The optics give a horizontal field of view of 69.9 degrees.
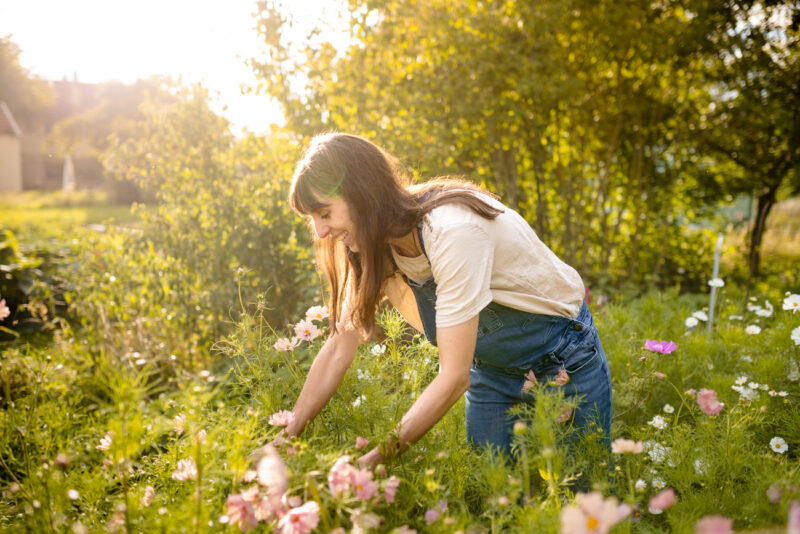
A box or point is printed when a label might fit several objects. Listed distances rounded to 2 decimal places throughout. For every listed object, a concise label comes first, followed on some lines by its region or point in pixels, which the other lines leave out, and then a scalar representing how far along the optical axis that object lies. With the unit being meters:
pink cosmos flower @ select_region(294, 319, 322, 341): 1.82
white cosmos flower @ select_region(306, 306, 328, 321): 1.89
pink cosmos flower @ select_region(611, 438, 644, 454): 1.18
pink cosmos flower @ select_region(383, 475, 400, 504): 1.12
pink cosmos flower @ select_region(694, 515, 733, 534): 0.73
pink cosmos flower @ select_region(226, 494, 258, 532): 1.09
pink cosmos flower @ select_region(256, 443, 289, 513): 0.95
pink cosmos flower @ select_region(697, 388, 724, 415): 1.70
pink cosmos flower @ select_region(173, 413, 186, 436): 1.49
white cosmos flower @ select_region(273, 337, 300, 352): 1.67
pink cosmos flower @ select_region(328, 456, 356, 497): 1.02
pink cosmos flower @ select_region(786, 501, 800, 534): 0.67
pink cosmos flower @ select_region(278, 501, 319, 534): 1.00
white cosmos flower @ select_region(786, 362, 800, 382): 2.18
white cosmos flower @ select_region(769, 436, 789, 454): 1.79
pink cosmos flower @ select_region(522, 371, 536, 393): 1.62
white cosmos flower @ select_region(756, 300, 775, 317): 2.70
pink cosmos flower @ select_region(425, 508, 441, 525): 1.18
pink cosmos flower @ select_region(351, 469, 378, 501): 1.04
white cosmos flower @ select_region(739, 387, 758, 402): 2.02
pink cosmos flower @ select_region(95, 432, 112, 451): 1.40
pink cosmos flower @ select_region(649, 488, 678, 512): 0.96
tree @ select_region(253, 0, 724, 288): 3.98
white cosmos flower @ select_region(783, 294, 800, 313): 2.39
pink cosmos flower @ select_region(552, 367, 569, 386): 1.67
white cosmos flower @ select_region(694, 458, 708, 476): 1.55
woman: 1.48
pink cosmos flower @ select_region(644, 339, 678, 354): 1.99
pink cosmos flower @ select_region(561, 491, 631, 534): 0.82
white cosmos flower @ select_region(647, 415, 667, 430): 1.84
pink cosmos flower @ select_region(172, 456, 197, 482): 1.28
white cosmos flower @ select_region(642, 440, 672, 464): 1.64
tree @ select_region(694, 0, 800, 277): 5.03
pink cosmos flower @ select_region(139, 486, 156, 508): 1.35
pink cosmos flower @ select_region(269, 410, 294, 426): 1.41
